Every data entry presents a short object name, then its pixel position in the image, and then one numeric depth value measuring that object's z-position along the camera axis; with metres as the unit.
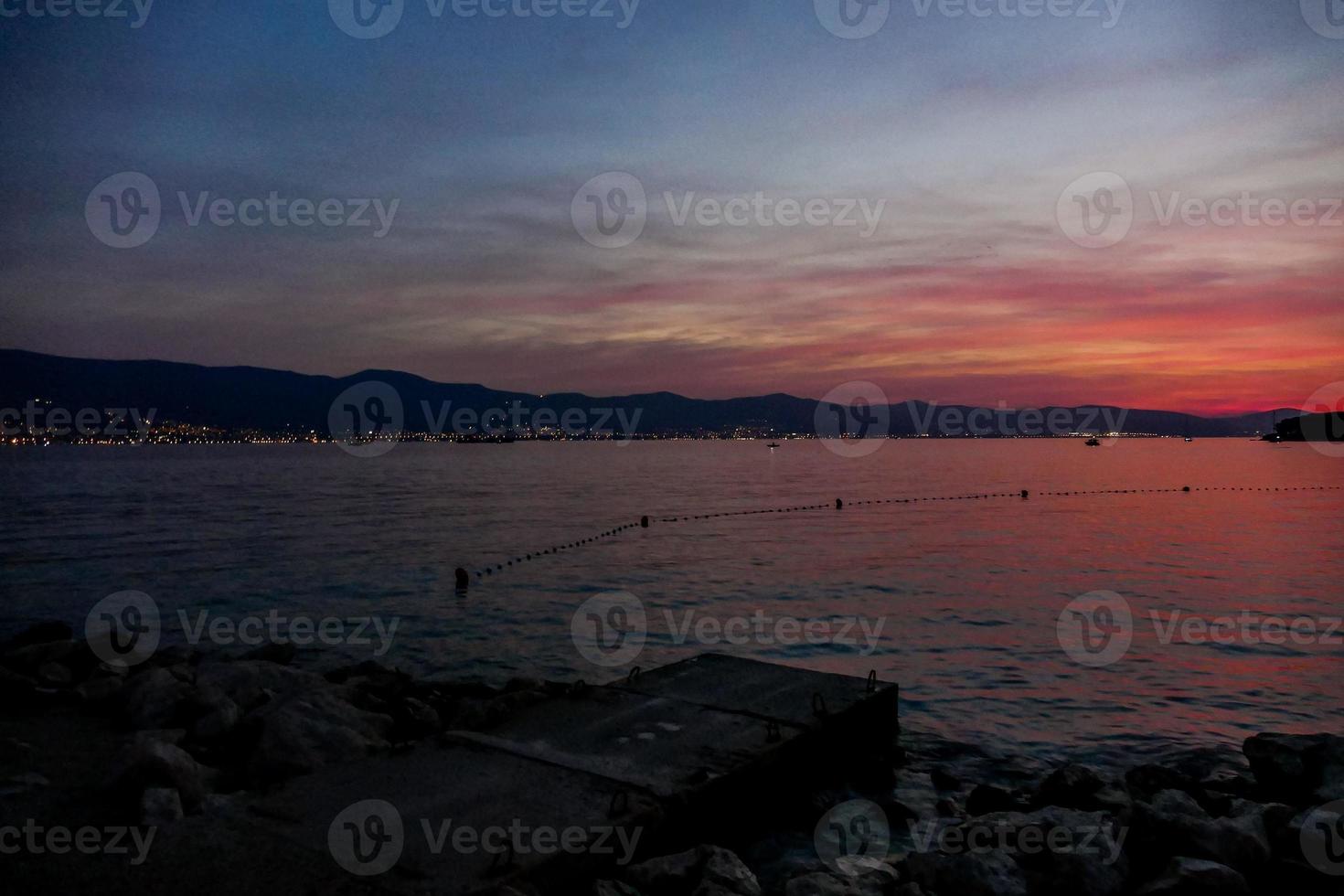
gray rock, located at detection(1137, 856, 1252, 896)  7.56
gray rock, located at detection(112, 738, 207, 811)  8.35
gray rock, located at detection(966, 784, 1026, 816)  10.78
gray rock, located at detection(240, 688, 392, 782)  9.55
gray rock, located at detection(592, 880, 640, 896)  7.27
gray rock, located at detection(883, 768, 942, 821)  10.83
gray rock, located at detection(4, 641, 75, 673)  14.68
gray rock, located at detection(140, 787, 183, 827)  7.64
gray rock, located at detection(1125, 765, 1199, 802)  11.11
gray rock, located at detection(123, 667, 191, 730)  11.62
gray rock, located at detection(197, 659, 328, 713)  12.55
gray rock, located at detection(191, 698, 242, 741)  10.87
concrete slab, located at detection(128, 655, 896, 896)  7.07
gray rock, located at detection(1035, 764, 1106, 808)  10.60
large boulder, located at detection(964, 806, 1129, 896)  7.94
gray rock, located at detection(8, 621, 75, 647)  17.66
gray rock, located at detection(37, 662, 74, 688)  14.12
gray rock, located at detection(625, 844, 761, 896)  7.66
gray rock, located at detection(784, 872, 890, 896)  7.76
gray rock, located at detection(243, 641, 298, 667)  17.36
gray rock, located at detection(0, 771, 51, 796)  8.91
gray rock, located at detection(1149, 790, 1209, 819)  9.45
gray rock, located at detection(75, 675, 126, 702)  12.74
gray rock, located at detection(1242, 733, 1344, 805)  10.68
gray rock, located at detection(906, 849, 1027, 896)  7.83
